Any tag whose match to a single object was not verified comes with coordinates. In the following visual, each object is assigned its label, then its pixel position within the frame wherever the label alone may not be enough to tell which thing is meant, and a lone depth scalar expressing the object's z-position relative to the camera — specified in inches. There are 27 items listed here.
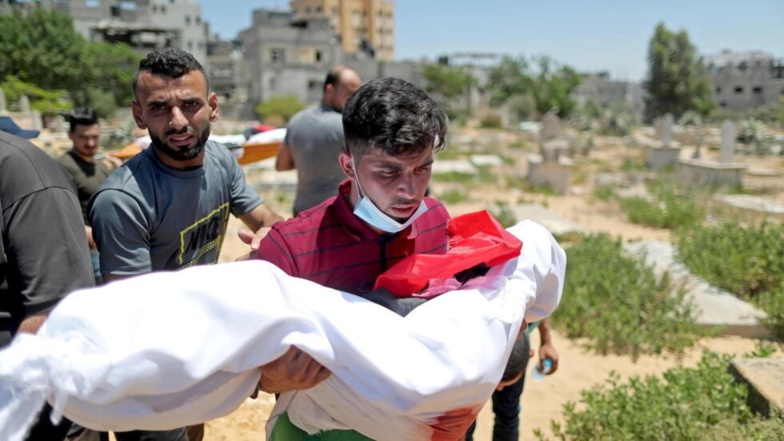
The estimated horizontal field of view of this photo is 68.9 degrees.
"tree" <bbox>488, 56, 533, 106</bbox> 1774.1
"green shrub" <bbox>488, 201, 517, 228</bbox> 330.0
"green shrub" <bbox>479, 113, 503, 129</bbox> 1353.3
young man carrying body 55.2
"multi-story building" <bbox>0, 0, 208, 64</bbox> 1791.3
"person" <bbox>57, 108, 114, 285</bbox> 159.6
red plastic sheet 54.3
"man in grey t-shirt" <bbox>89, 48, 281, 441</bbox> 73.1
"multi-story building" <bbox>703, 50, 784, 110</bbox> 1696.6
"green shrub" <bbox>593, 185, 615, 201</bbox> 474.0
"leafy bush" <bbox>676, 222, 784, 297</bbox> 226.7
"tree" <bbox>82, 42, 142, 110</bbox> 1354.6
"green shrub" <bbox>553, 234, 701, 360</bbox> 185.2
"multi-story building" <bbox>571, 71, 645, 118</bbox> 2249.0
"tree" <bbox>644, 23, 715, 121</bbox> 1461.6
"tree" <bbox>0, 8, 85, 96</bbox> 1302.9
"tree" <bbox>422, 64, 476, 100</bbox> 1899.6
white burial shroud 38.9
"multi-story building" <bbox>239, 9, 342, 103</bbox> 1643.7
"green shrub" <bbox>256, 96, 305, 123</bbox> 1447.8
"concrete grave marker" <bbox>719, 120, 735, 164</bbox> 514.9
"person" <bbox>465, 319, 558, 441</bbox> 100.4
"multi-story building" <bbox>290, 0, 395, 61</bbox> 2913.4
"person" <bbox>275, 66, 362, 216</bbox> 146.6
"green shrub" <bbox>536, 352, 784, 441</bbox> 113.2
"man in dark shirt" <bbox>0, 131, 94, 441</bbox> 61.1
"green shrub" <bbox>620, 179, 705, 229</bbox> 366.6
